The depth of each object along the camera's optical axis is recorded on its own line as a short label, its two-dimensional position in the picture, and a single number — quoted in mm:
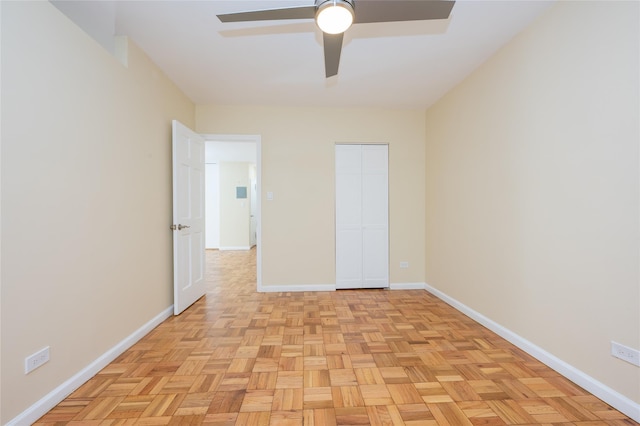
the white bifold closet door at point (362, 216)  3877
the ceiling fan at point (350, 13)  1452
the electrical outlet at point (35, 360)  1423
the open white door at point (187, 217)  2861
